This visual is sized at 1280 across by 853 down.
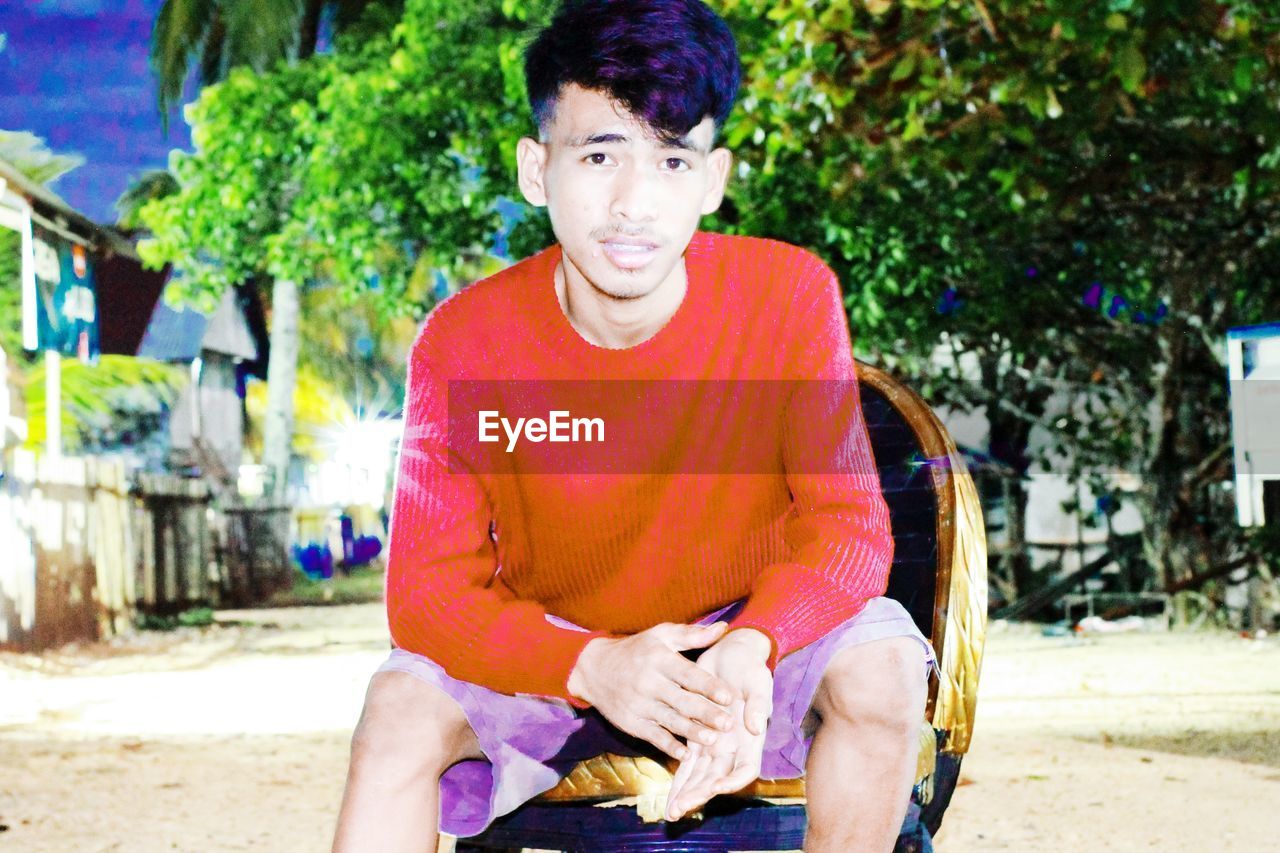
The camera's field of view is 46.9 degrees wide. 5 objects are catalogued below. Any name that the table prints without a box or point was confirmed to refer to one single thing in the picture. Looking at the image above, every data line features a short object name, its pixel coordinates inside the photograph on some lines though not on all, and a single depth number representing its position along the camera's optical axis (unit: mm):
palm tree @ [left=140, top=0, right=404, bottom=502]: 19219
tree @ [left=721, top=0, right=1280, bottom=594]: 6086
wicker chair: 1901
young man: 1792
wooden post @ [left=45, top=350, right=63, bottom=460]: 11070
